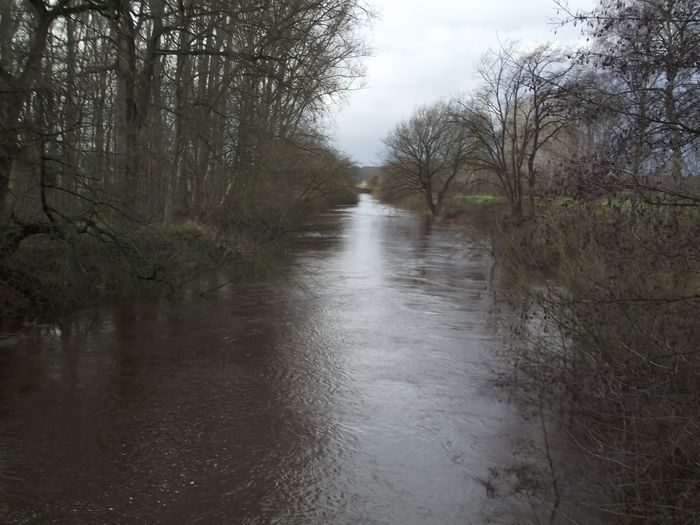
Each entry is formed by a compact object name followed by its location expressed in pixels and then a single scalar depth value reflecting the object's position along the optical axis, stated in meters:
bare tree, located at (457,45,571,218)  29.30
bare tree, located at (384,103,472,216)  44.42
